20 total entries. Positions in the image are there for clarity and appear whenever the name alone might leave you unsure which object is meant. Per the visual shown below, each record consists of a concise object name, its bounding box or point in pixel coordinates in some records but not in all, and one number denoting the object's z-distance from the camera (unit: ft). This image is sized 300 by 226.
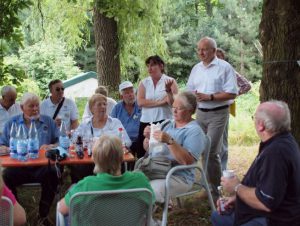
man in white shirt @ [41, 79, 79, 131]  18.71
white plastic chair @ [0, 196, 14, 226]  8.02
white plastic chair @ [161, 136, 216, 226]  11.32
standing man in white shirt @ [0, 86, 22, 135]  18.42
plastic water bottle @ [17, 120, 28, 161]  12.57
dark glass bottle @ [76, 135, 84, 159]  12.99
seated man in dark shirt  8.20
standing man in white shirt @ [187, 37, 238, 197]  15.97
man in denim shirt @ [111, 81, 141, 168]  17.83
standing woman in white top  17.21
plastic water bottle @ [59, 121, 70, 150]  13.38
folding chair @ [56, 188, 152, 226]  8.27
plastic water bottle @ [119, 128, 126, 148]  14.31
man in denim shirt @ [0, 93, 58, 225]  13.71
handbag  12.45
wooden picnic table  12.37
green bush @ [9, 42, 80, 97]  72.18
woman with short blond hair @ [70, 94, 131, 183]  14.66
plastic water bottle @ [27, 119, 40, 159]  12.78
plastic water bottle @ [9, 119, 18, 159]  12.93
